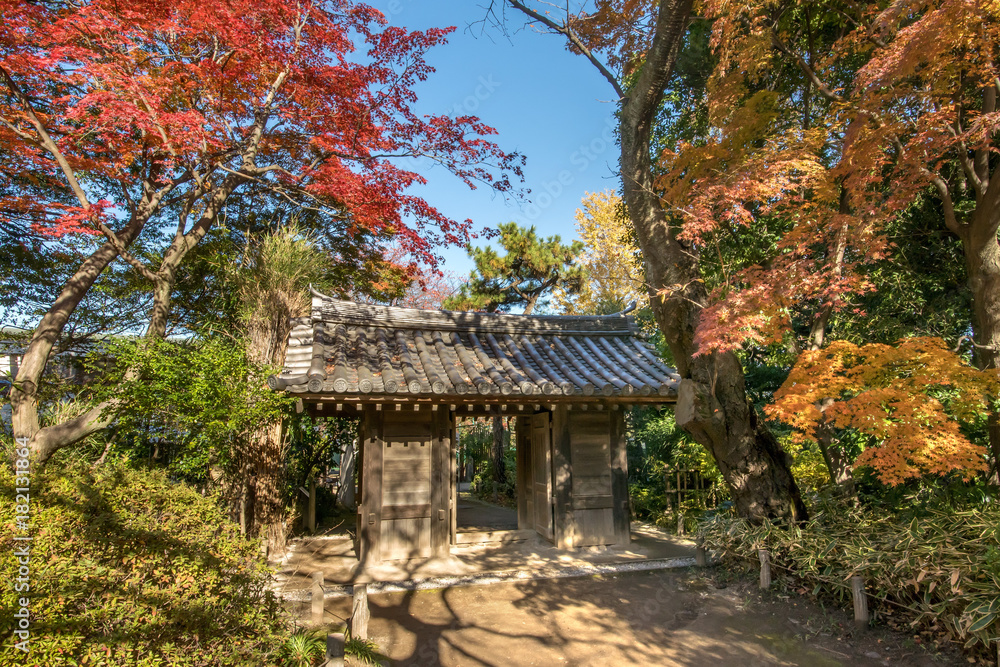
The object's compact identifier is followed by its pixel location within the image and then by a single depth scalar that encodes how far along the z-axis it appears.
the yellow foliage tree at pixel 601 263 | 19.50
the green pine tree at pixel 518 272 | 17.64
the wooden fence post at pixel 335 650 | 3.57
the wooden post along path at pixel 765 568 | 6.18
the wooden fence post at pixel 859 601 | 5.11
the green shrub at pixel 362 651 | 4.34
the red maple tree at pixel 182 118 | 6.90
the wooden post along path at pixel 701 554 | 7.39
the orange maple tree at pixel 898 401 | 4.83
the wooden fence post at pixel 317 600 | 5.00
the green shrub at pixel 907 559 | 4.25
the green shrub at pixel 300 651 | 3.70
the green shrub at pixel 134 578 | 2.68
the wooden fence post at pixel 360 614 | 4.79
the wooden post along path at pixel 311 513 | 10.78
